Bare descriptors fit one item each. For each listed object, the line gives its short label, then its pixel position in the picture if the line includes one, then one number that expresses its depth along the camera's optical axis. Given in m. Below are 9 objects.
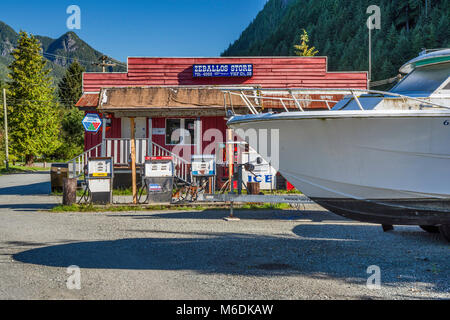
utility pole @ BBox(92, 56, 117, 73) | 35.31
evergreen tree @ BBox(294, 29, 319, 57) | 46.46
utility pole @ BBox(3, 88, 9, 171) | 36.74
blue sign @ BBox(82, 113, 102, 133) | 17.73
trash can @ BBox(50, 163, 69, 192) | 16.88
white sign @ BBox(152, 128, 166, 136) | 19.42
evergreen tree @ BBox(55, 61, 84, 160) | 49.62
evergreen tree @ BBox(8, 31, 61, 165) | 42.25
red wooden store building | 19.08
